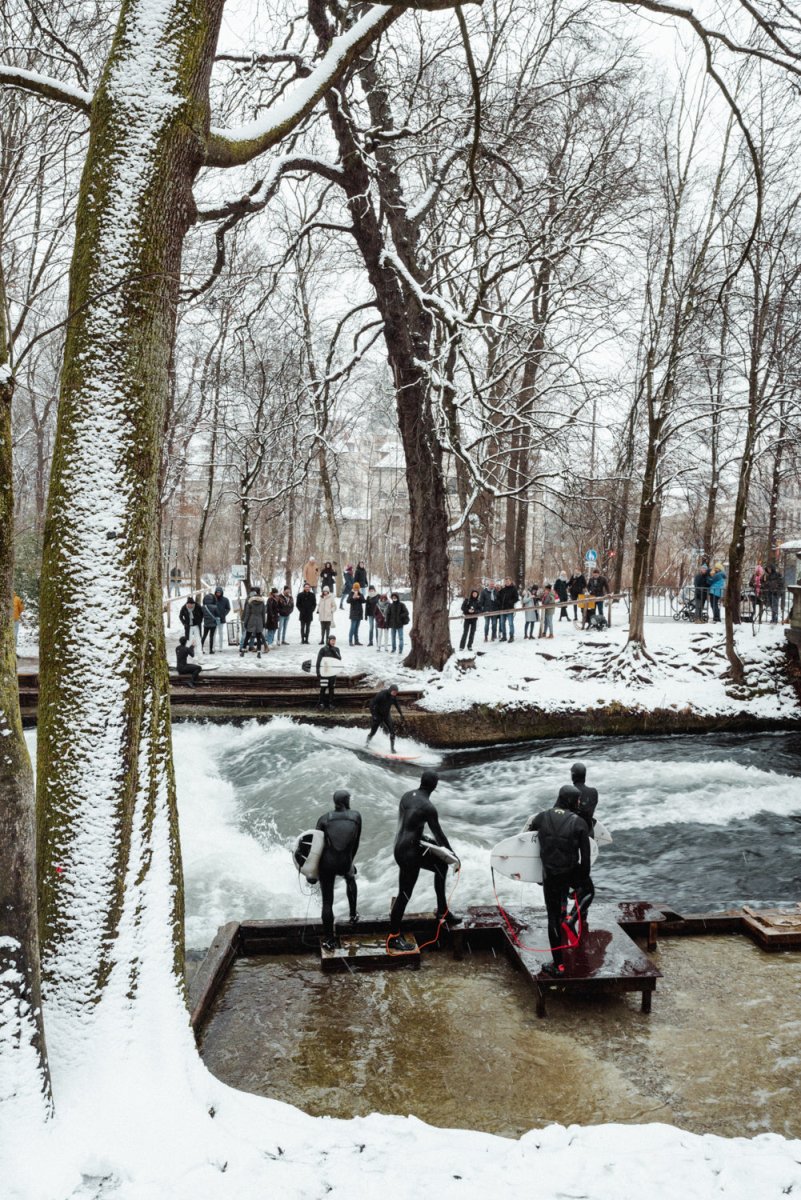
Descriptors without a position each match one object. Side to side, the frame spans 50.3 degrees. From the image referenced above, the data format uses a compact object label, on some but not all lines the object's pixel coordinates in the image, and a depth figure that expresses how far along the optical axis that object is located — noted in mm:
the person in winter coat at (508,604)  24250
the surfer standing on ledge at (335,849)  7758
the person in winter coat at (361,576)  29517
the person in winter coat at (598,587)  27172
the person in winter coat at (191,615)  21386
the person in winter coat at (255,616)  22109
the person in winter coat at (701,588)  26752
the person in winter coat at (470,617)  22781
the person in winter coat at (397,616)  22344
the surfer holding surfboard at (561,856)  7172
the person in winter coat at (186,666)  18891
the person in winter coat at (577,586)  27250
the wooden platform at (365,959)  7570
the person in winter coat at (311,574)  28175
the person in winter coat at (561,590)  28469
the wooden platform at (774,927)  8273
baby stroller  27834
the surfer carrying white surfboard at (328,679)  17719
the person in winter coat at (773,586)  24812
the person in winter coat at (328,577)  24141
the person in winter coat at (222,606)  23453
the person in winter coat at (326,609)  22500
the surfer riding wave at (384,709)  15906
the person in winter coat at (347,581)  33438
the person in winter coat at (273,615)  23891
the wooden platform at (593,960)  6758
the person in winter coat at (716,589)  26156
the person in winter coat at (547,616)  24670
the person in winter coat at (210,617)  22703
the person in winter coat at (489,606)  24562
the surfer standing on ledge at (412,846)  7832
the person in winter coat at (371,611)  23594
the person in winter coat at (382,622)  23031
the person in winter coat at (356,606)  23594
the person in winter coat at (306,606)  24844
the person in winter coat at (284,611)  25516
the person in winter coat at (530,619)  24691
